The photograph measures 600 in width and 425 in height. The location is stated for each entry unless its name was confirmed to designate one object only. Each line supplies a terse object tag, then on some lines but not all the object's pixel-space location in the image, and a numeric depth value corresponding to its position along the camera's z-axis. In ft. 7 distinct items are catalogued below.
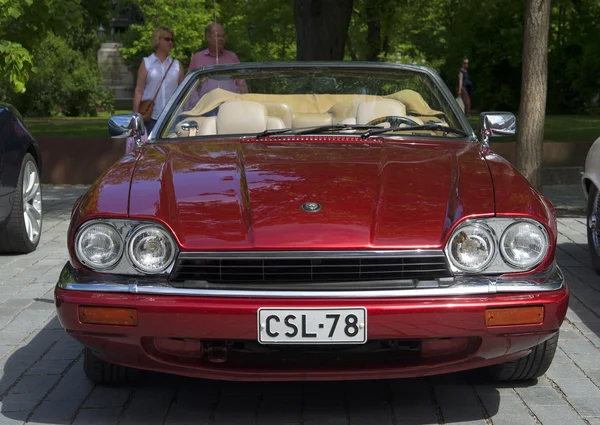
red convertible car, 13.07
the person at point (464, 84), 103.12
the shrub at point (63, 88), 109.72
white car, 24.80
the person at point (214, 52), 34.78
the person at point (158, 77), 35.35
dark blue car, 26.35
